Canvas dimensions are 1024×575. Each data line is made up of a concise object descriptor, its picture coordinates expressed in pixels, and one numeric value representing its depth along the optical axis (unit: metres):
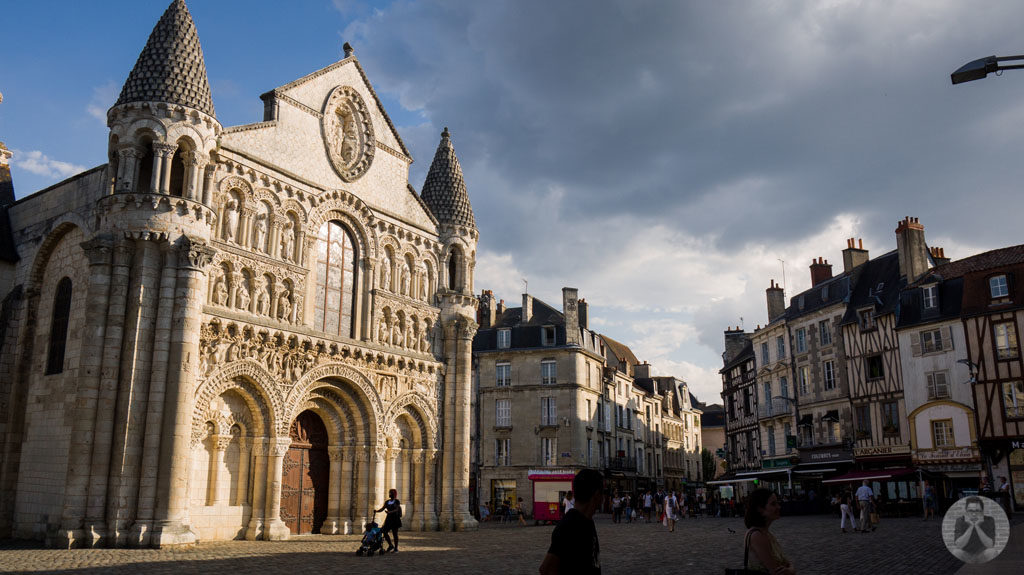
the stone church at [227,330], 15.33
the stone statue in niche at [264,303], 18.40
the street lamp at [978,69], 8.48
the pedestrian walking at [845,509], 19.66
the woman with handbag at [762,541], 4.75
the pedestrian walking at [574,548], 4.09
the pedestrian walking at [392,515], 15.04
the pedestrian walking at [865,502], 19.42
